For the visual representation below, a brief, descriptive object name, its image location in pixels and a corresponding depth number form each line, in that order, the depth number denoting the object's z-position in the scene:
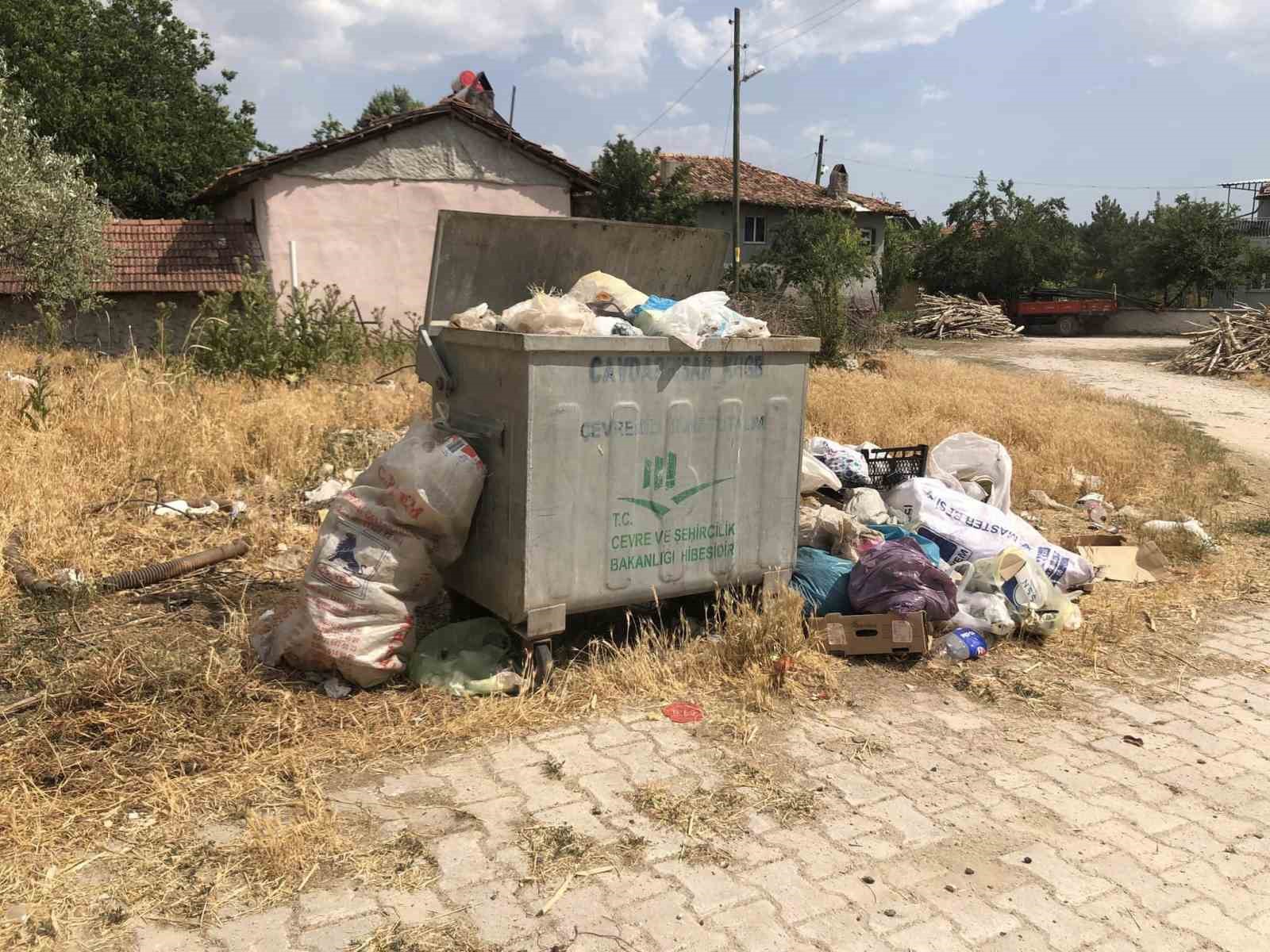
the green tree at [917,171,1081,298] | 34.31
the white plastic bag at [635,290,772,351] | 3.77
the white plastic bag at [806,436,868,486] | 5.85
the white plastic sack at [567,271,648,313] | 4.19
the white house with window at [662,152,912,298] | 29.92
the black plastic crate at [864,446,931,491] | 6.08
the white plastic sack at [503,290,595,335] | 3.54
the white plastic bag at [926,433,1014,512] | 6.05
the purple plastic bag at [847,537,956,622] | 4.14
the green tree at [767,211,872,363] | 27.08
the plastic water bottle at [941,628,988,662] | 4.23
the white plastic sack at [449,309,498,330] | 3.75
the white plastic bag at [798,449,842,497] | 5.43
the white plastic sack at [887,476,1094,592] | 5.08
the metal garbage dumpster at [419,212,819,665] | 3.49
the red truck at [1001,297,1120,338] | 32.09
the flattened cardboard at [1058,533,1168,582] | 5.55
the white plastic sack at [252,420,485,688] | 3.47
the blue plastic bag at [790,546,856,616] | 4.34
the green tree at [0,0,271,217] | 23.58
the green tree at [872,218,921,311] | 33.72
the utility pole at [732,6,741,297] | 21.58
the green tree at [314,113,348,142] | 39.06
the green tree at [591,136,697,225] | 25.80
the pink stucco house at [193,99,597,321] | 16.62
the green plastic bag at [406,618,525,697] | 3.64
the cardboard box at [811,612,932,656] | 4.09
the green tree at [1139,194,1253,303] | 35.31
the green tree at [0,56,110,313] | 11.31
